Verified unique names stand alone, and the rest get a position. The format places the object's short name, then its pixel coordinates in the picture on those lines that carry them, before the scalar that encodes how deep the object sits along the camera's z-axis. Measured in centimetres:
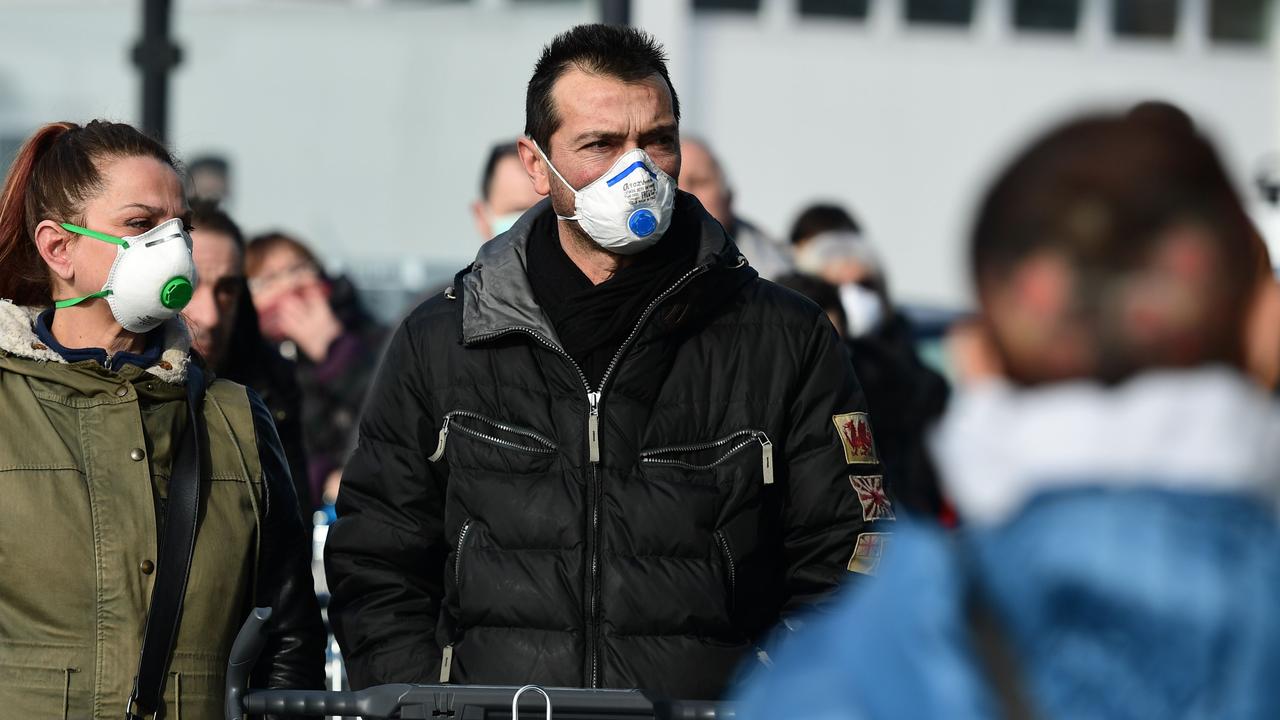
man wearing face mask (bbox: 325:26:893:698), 717
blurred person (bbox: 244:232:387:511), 1448
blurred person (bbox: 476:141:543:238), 1255
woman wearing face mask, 702
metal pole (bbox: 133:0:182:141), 1502
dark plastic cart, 580
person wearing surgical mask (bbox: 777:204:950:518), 1461
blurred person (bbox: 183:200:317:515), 1114
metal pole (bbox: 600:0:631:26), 1448
